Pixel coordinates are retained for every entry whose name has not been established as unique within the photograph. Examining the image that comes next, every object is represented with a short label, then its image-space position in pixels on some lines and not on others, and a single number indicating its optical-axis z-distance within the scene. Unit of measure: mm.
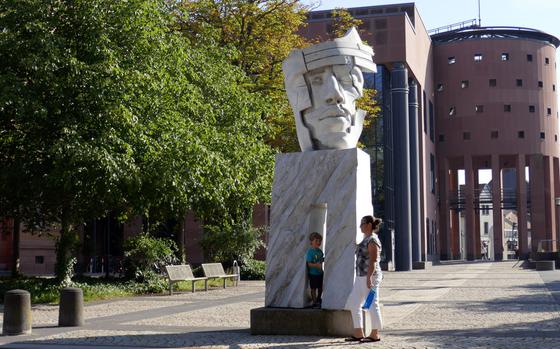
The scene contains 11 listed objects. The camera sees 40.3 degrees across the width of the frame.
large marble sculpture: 12484
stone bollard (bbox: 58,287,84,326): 14094
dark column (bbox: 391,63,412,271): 46656
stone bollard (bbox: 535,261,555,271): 41531
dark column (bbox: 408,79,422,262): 51219
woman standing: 10891
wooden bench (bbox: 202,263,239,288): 25723
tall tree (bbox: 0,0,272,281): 19297
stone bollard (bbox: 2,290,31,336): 12961
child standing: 12617
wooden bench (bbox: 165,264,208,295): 23266
